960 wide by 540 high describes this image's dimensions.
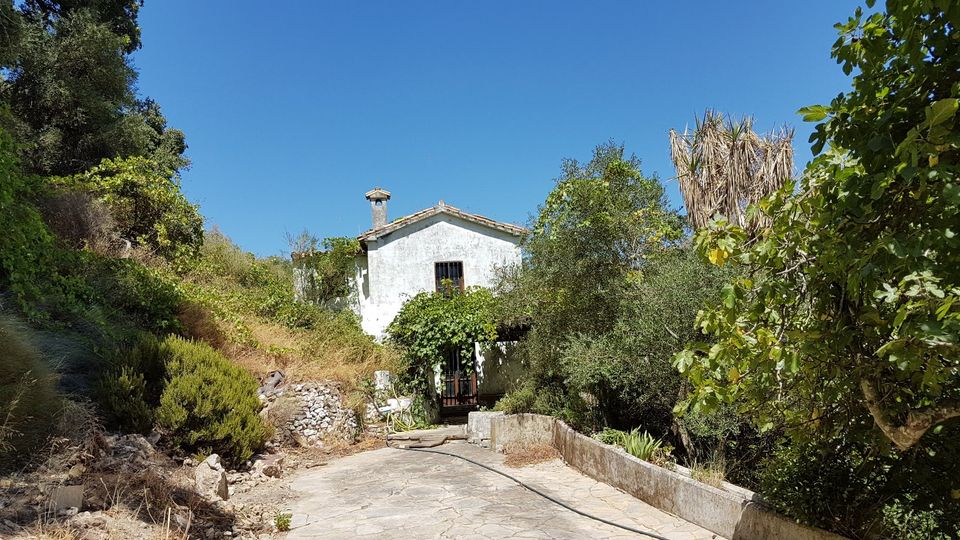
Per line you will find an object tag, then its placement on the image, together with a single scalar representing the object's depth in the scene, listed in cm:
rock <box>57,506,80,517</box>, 472
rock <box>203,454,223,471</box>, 770
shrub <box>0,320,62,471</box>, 547
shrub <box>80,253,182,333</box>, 1017
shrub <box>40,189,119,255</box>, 1238
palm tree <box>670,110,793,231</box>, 1277
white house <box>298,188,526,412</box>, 1777
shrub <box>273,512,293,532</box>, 625
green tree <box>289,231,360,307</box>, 1795
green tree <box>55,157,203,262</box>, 1384
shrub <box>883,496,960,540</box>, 360
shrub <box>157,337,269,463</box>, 817
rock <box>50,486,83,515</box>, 479
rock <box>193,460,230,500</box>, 698
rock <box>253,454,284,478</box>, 891
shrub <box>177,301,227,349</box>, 1118
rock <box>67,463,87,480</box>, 555
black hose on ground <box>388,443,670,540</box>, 558
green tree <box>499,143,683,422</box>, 941
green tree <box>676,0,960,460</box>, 227
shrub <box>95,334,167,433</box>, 778
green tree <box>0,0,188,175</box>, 1454
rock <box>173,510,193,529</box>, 543
